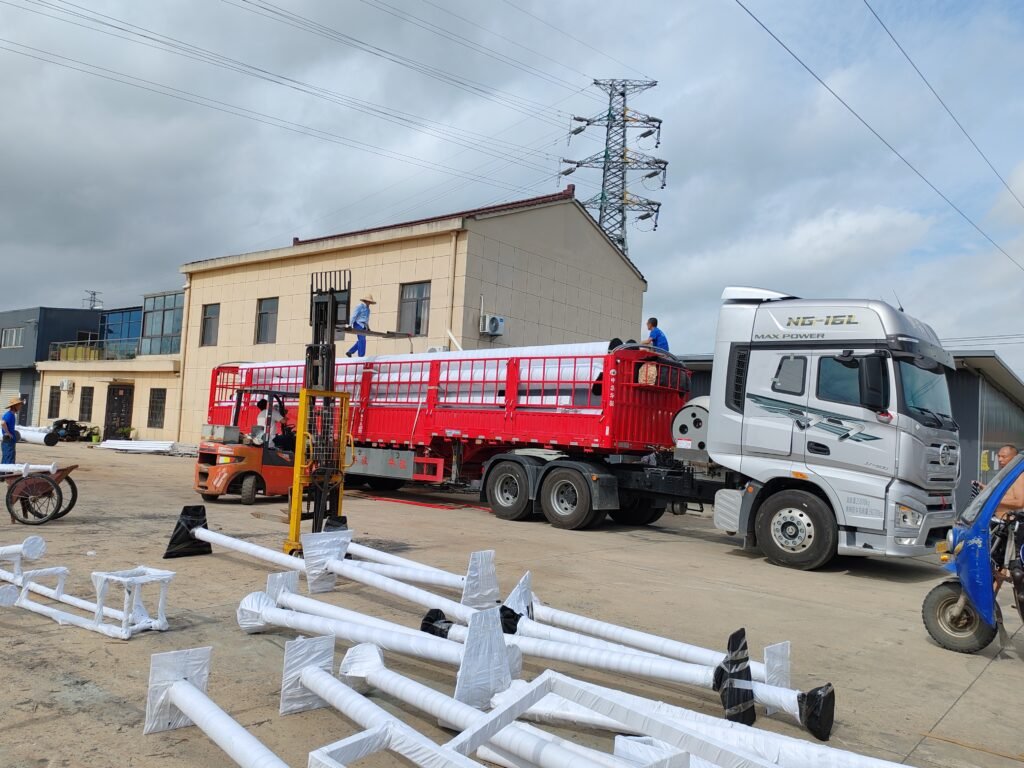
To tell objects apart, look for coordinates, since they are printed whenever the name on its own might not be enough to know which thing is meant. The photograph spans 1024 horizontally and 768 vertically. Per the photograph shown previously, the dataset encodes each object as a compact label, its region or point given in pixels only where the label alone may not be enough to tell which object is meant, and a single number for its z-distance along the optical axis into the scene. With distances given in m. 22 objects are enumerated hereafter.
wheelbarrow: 9.61
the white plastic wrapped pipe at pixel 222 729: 2.93
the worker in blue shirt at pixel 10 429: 13.47
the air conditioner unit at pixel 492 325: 20.44
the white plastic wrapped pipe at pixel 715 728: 3.31
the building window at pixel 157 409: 29.78
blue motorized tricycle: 5.78
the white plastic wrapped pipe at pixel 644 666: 4.07
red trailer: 12.26
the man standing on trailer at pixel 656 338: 13.05
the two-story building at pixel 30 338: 42.22
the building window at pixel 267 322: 25.00
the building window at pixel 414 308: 20.88
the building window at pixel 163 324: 31.64
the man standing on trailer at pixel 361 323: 16.40
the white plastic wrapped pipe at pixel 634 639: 4.46
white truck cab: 9.04
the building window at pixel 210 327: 27.25
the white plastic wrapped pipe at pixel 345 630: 4.16
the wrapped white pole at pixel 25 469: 9.74
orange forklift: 13.60
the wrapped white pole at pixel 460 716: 3.13
